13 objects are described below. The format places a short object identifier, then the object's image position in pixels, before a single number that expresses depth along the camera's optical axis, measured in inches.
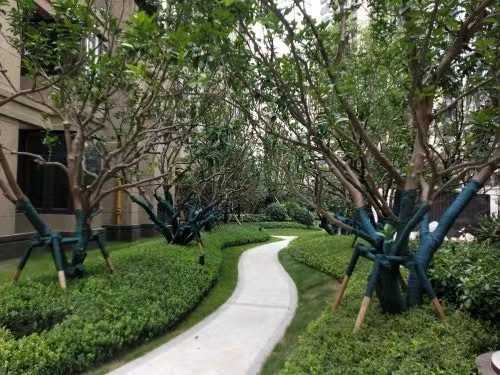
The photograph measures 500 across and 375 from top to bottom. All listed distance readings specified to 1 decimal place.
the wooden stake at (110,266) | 315.5
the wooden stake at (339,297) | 224.1
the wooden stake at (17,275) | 278.7
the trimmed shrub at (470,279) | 189.6
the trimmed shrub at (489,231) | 347.9
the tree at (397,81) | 159.6
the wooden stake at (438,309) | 185.5
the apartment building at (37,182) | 434.3
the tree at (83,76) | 245.4
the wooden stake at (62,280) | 258.6
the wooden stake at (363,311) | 185.5
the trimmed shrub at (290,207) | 1198.2
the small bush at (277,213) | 1310.3
